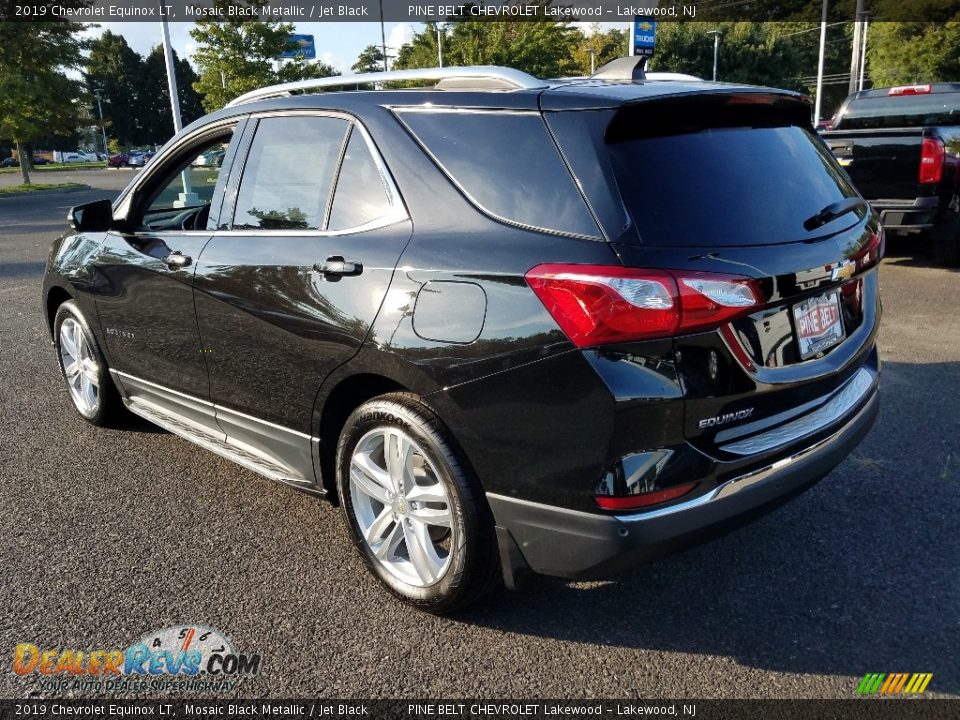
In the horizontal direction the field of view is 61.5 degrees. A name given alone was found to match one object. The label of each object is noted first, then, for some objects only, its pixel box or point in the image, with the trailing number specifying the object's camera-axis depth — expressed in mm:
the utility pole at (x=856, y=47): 25856
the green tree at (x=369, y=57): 74725
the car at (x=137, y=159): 57719
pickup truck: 8094
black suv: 2299
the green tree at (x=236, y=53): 26516
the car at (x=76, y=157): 82938
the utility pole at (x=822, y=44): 31536
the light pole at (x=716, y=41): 52353
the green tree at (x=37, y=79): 27016
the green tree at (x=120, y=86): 87562
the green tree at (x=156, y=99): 89000
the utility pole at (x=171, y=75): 20453
